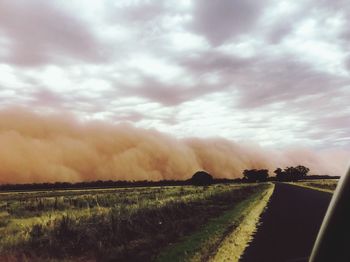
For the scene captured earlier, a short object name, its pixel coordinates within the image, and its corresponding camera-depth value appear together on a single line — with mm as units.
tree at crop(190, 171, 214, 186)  136388
